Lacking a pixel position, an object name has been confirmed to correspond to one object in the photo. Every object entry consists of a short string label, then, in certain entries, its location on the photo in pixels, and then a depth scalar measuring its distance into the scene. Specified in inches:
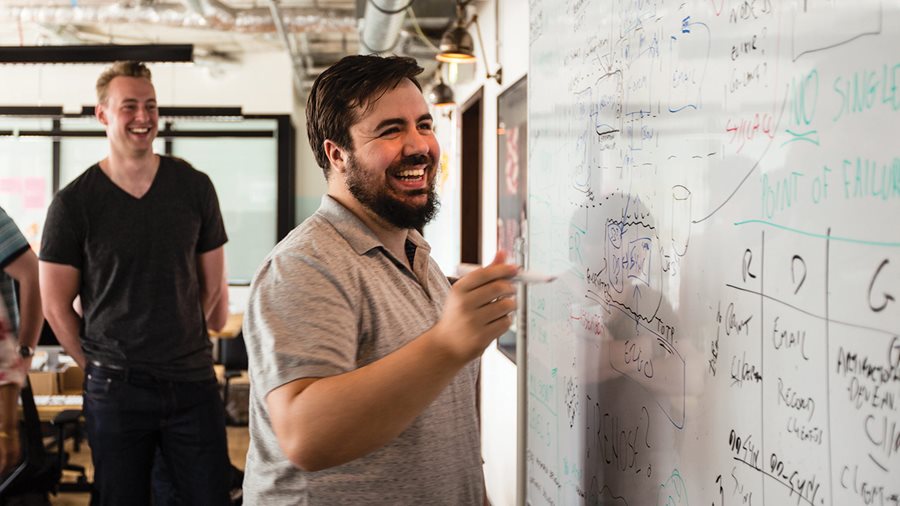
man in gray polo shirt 45.8
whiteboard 31.9
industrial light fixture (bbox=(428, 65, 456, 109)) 178.7
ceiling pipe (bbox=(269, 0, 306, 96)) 207.0
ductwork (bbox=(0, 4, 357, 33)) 219.5
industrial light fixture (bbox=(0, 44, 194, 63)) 119.6
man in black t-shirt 96.0
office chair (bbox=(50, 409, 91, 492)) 167.8
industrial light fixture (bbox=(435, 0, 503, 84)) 146.3
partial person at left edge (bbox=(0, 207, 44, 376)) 90.9
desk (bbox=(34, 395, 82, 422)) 172.4
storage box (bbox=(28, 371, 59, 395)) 191.3
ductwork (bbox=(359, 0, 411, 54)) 155.4
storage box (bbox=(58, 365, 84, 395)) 202.4
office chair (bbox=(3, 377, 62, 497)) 91.7
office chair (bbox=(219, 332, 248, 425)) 254.5
